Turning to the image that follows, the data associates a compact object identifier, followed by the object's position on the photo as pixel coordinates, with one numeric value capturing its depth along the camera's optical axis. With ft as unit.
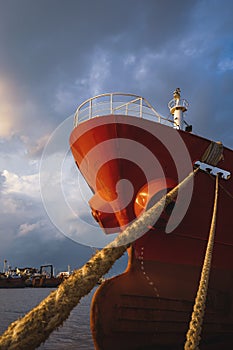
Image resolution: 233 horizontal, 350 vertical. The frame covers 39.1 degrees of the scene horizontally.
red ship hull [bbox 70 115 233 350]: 25.46
